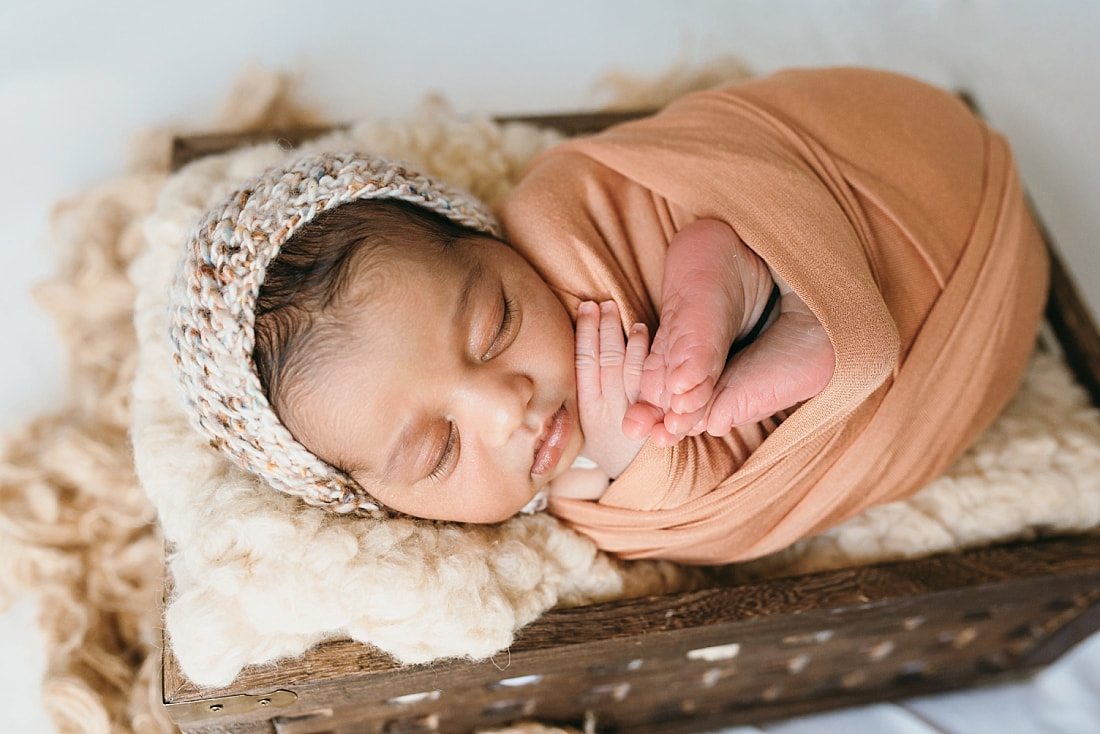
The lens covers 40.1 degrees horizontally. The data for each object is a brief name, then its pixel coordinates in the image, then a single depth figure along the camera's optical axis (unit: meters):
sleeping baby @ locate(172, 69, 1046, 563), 0.47
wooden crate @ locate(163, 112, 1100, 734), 0.49
